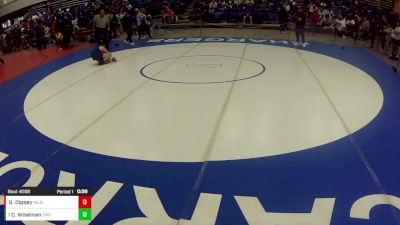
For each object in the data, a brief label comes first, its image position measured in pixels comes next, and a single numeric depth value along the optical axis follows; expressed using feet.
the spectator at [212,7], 60.13
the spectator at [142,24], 46.57
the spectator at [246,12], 57.52
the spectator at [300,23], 41.81
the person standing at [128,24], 43.73
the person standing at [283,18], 52.12
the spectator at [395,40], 32.94
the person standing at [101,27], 36.61
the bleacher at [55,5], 67.50
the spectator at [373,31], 39.52
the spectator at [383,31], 37.11
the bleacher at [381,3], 48.96
